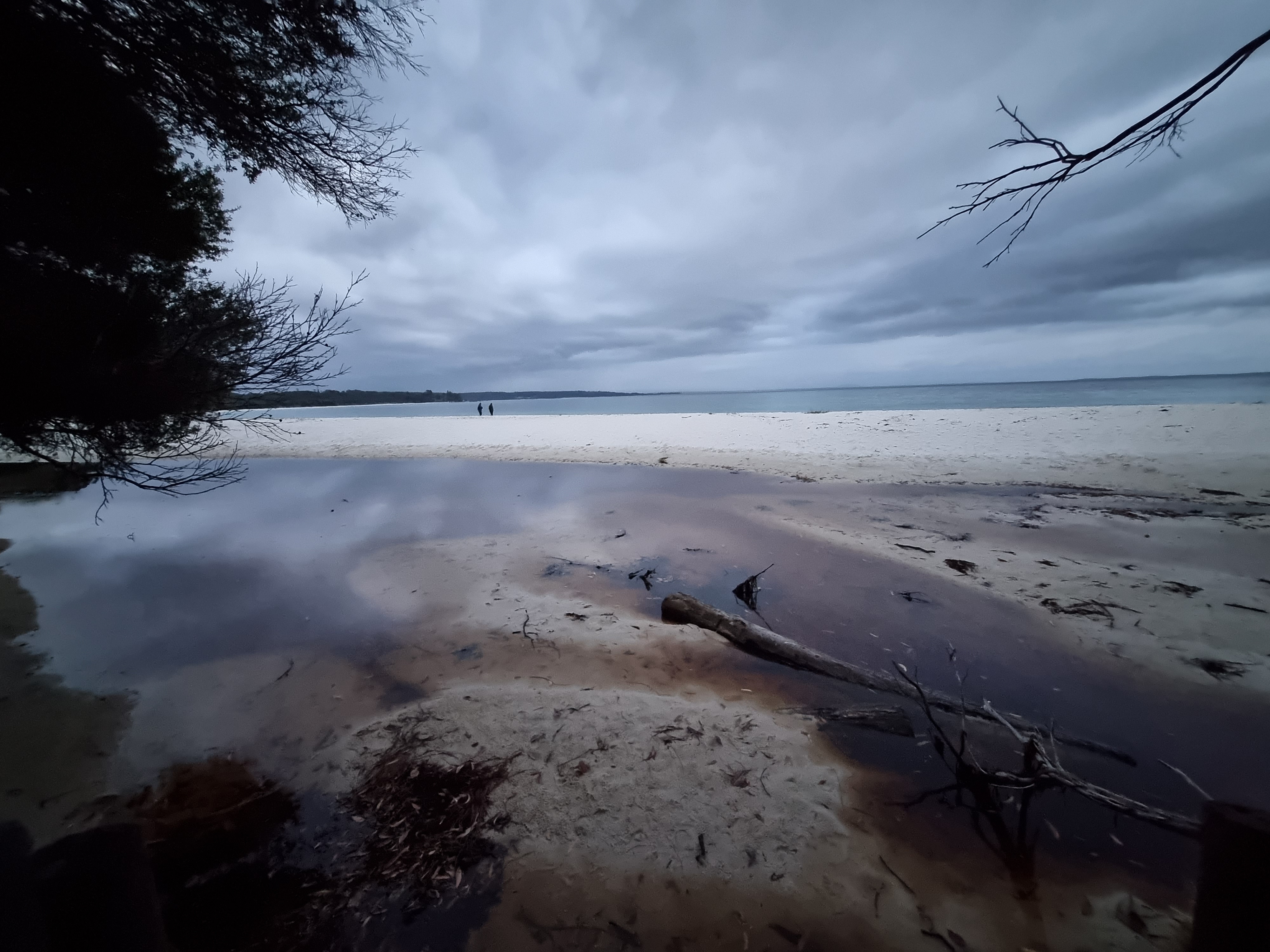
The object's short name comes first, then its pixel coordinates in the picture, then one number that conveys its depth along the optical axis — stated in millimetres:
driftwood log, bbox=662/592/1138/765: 3660
